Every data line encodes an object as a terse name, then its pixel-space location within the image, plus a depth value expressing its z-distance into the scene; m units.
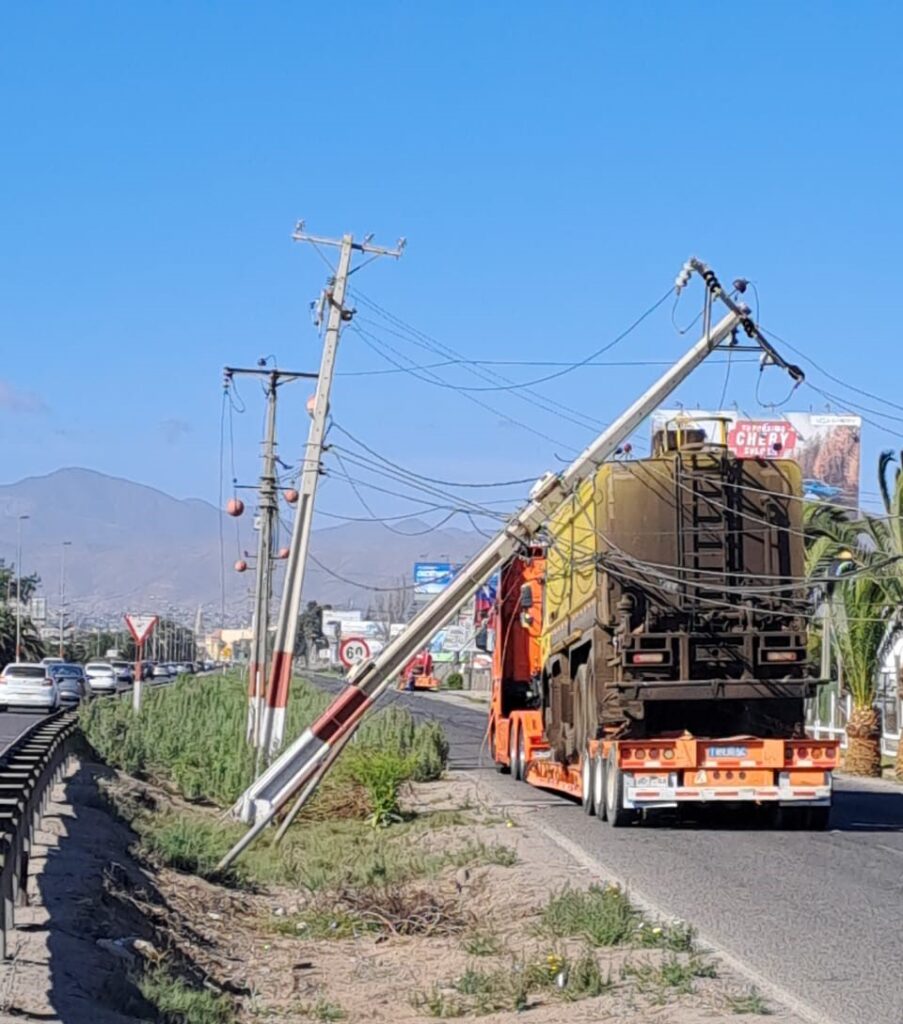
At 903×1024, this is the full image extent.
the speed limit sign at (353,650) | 29.25
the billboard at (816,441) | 71.75
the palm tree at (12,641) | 99.56
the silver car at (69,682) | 55.88
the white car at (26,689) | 49.25
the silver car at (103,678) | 70.19
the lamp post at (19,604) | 93.00
